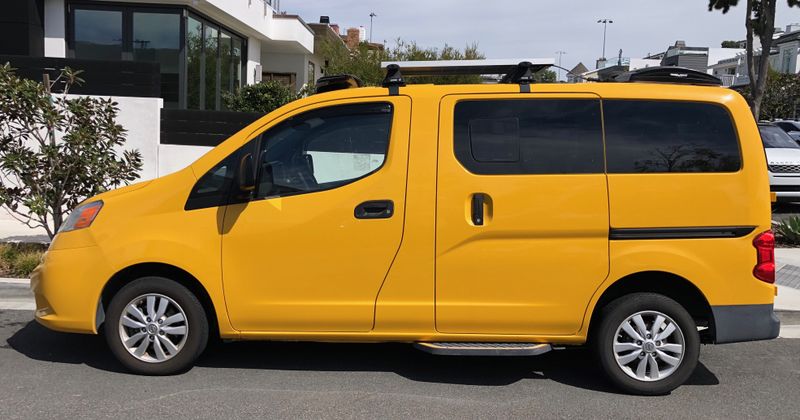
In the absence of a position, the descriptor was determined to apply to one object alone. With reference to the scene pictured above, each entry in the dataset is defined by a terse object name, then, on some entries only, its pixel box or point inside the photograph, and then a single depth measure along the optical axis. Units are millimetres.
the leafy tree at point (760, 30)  17234
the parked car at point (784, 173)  13273
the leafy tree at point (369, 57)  22234
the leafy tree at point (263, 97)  13556
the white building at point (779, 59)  54400
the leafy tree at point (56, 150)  7211
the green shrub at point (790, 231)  9781
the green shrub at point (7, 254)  7430
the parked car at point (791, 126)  22150
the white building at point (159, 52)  10305
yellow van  4367
